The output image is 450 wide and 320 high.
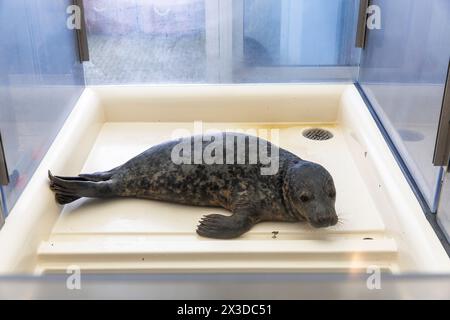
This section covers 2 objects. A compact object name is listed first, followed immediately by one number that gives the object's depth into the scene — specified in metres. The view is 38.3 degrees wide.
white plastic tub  1.13
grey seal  1.22
